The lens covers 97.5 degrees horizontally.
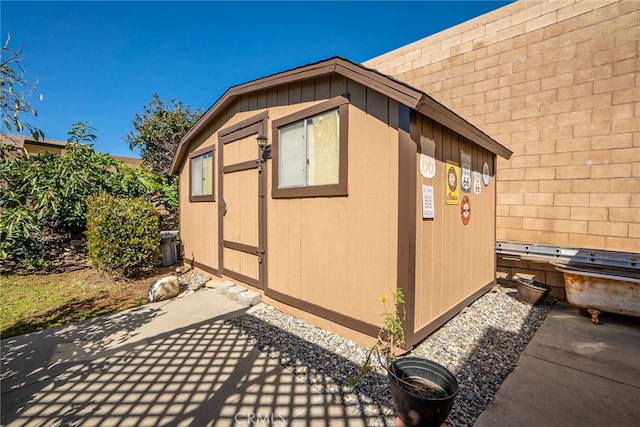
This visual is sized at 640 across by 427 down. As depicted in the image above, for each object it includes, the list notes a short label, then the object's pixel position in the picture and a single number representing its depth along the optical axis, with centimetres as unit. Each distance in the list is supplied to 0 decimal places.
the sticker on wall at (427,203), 296
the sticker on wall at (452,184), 346
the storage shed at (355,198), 282
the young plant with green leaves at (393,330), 249
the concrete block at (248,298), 431
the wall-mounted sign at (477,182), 421
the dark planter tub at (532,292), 430
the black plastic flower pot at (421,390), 170
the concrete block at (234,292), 456
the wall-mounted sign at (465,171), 380
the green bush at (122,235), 541
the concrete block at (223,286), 487
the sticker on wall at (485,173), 454
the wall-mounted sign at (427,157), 296
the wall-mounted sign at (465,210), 384
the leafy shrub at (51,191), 568
